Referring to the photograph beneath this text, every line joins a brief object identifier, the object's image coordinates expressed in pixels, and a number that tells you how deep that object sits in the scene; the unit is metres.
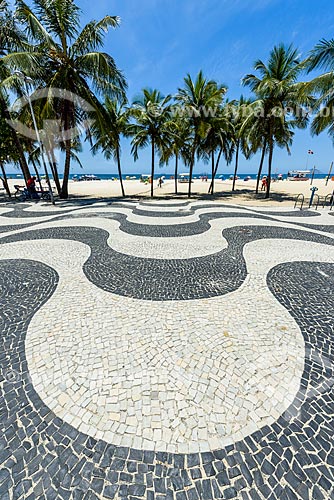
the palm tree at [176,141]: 18.41
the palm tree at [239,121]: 20.36
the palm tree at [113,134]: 18.15
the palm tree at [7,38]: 14.21
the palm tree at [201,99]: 16.80
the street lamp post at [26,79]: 12.95
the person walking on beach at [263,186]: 31.95
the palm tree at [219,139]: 17.77
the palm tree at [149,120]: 17.77
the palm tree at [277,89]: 16.03
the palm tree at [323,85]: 12.06
